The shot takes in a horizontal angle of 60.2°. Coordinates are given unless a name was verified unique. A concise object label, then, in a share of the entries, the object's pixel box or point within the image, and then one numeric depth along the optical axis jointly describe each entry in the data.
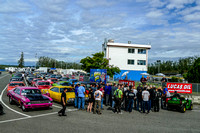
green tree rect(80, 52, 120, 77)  32.81
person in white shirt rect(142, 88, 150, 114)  11.53
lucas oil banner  17.70
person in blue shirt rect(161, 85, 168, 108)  13.86
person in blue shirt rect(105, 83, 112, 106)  13.31
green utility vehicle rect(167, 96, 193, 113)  12.51
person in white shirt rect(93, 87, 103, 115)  11.07
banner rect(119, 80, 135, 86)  19.16
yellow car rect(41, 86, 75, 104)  12.75
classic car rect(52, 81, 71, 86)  20.89
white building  47.75
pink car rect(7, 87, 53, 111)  10.38
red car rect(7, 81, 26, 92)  16.95
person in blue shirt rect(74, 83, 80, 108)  12.35
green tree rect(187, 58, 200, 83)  28.34
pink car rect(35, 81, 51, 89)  18.61
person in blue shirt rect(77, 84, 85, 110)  11.72
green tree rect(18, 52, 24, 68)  152.60
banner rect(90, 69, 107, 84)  22.52
